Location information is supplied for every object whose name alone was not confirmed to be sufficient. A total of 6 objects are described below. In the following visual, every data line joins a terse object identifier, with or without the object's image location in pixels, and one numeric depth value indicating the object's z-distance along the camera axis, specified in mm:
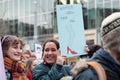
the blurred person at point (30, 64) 3888
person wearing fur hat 1453
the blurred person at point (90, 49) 3060
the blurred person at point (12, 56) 2344
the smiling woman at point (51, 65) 2518
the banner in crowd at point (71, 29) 3069
